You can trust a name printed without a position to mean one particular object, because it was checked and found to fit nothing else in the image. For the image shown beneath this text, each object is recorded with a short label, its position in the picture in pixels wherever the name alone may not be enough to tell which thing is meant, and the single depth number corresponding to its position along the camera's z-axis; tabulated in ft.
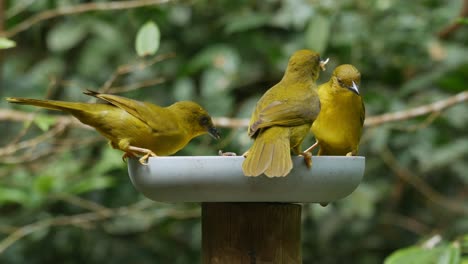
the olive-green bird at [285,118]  14.15
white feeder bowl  14.24
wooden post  15.90
